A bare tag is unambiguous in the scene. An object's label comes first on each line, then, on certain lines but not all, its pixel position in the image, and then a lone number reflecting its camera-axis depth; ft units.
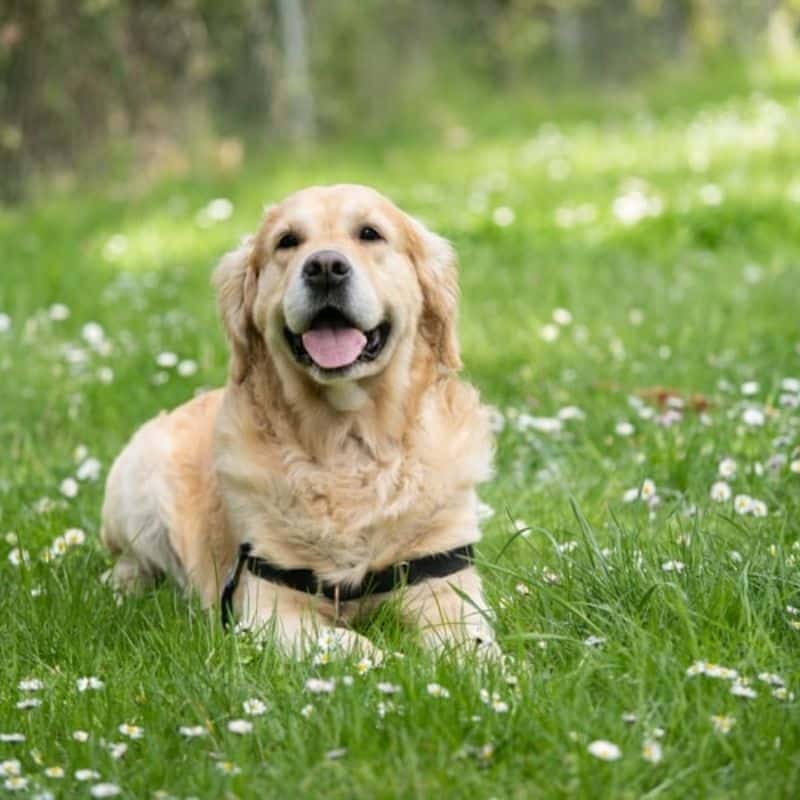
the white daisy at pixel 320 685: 18.29
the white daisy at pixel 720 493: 27.86
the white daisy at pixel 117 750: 17.46
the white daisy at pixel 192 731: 17.62
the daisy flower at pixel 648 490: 28.02
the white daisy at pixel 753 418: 31.76
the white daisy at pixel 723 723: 17.08
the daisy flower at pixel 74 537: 29.51
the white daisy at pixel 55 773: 17.08
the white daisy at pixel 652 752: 16.38
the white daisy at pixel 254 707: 18.24
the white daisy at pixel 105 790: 16.22
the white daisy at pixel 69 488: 32.35
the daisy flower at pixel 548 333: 41.37
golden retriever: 24.72
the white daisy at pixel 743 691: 17.54
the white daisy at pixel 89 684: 19.67
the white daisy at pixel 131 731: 18.12
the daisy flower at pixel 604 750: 16.21
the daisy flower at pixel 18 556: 25.86
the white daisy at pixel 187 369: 39.81
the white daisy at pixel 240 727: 17.60
